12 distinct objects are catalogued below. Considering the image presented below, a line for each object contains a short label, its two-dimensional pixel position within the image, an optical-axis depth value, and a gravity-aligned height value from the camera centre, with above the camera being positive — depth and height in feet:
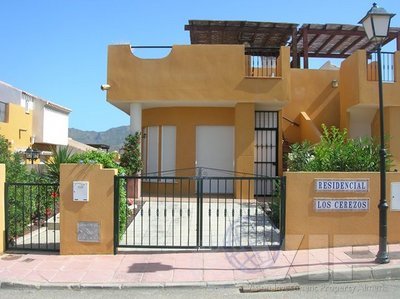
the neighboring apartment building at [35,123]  94.89 +9.11
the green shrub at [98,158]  33.53 +0.32
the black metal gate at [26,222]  27.25 -4.03
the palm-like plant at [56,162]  37.29 -0.01
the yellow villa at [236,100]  45.44 +6.58
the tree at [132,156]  45.65 +0.64
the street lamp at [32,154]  71.77 +1.21
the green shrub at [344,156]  31.27 +0.52
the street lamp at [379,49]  23.56 +6.04
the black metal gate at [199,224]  26.89 -4.41
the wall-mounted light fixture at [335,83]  56.70 +9.99
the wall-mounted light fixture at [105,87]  44.47 +7.34
